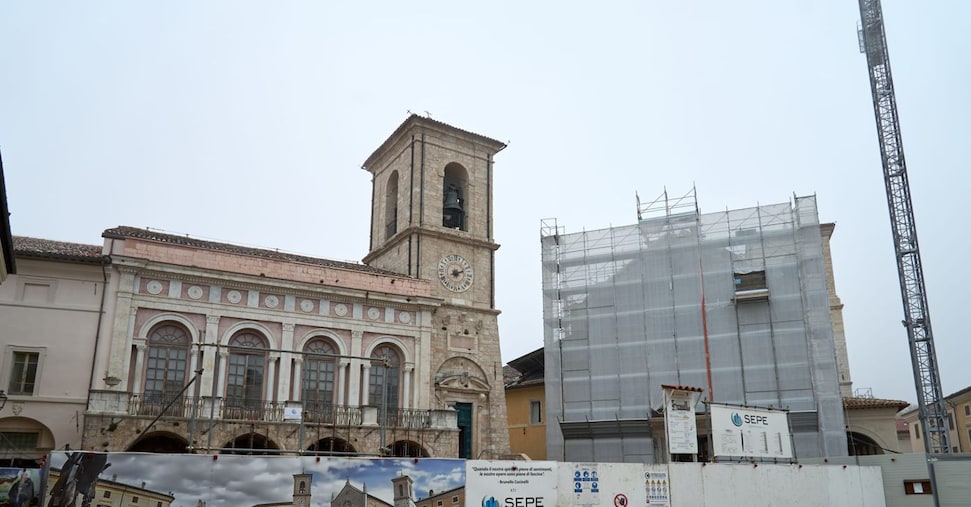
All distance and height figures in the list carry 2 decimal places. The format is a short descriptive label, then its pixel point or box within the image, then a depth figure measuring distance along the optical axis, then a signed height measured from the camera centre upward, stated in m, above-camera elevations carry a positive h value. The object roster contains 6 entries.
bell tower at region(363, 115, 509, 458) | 28.20 +7.89
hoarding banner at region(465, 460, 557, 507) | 14.45 -0.57
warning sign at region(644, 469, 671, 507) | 16.30 -0.73
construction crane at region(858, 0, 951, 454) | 35.44 +10.43
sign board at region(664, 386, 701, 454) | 18.11 +0.73
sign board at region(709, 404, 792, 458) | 19.00 +0.49
